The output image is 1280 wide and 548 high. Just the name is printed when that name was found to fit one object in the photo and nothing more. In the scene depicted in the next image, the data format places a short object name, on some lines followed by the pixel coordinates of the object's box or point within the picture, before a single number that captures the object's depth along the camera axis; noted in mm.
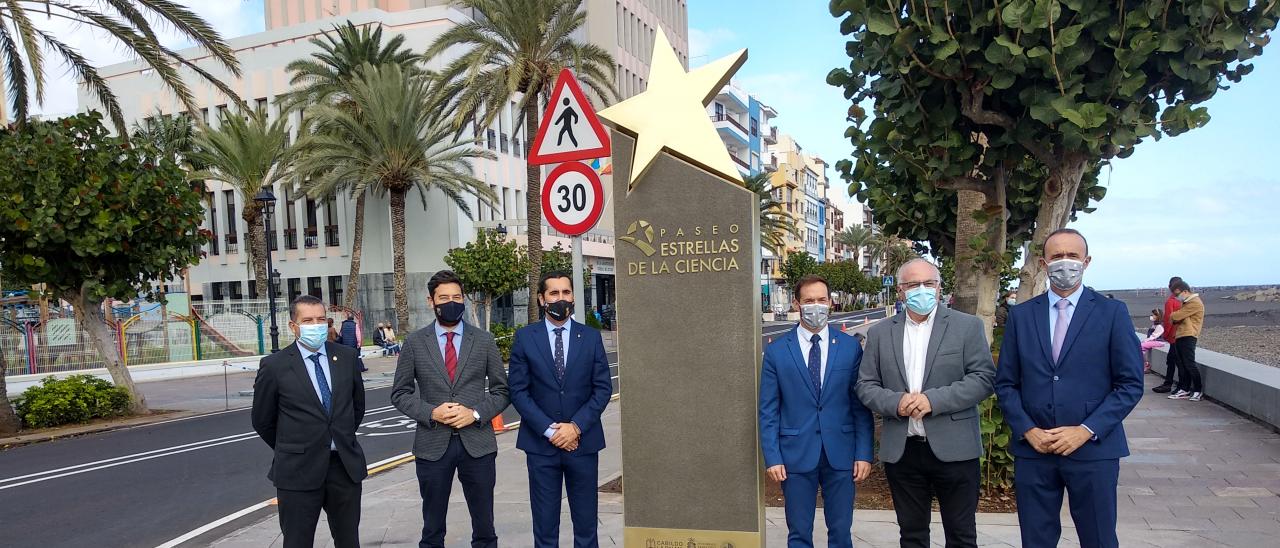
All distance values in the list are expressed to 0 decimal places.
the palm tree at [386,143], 28875
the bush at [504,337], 25297
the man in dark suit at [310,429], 4492
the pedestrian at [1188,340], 11961
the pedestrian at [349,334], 17828
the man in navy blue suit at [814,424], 4516
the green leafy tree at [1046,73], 5793
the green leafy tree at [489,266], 30000
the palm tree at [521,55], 22984
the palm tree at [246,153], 30969
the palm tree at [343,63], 31703
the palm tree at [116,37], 12961
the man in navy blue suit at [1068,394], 3951
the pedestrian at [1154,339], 16562
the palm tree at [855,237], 106969
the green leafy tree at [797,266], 62469
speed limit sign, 5746
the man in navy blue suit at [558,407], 4914
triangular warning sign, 5945
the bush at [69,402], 13781
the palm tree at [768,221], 46062
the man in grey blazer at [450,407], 4875
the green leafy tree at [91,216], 12969
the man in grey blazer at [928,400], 4297
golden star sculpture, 5039
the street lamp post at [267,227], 22109
